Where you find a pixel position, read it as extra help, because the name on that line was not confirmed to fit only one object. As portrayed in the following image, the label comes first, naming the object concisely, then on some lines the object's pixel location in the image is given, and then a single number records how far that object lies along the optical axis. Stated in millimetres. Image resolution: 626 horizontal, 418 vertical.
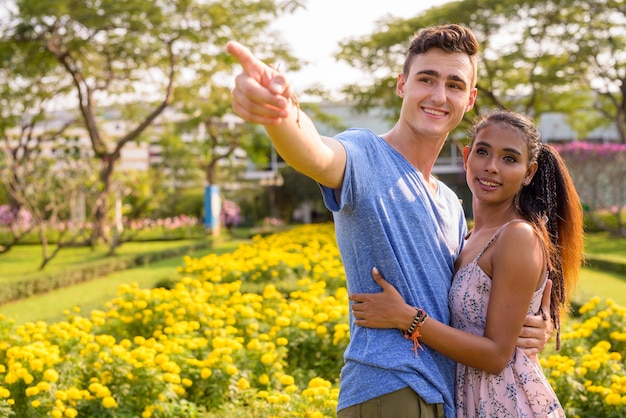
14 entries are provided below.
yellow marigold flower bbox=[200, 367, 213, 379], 3582
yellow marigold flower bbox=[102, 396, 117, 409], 3234
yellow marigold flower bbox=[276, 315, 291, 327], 4211
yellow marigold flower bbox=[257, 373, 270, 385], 3729
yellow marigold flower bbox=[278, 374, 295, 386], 3426
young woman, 1713
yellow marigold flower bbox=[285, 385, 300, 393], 3240
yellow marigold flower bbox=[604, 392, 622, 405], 3178
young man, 1609
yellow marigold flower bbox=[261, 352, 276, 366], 3820
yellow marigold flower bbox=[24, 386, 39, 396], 3285
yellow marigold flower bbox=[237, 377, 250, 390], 3441
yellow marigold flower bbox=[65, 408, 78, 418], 3188
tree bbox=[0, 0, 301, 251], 13625
